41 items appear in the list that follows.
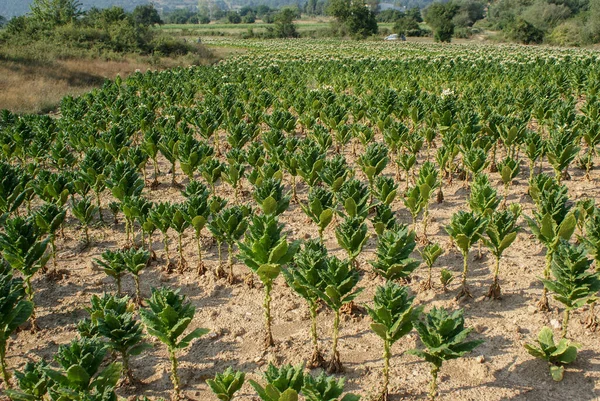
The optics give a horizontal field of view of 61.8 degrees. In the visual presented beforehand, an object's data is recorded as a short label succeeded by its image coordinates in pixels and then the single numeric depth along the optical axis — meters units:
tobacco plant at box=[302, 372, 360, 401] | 4.16
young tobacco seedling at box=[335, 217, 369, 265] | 6.61
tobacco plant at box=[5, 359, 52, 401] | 4.73
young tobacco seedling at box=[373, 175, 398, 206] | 8.36
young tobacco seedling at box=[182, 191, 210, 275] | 7.70
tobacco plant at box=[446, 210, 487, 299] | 6.61
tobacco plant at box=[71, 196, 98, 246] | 8.67
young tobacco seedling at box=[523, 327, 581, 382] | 5.42
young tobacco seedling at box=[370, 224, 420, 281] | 6.13
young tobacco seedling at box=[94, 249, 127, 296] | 6.91
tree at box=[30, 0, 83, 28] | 54.33
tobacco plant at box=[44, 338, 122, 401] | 4.47
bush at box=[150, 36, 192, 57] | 48.81
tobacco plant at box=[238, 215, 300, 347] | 5.70
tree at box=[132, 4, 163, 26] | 97.00
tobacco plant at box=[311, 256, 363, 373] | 5.30
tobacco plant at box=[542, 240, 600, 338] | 5.47
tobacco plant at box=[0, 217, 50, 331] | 6.64
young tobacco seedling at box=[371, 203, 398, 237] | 7.51
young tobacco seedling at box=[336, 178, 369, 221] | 7.70
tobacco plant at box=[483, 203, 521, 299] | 6.58
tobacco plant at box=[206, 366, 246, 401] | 4.69
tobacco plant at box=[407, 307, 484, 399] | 4.69
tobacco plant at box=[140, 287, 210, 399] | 5.05
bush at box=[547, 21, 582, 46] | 66.24
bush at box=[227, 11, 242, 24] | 150.88
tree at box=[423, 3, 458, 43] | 74.19
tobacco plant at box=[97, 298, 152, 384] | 5.23
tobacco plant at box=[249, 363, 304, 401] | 4.20
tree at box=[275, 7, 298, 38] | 94.19
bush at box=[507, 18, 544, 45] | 73.00
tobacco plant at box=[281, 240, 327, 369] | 5.50
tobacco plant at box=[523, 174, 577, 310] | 6.29
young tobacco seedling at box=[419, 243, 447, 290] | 6.94
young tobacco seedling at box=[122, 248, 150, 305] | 6.94
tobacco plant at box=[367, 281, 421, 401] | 4.88
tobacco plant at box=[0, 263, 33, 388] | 5.39
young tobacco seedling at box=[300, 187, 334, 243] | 7.55
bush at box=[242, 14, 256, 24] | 147.89
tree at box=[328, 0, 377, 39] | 84.12
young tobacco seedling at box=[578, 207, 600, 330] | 6.07
